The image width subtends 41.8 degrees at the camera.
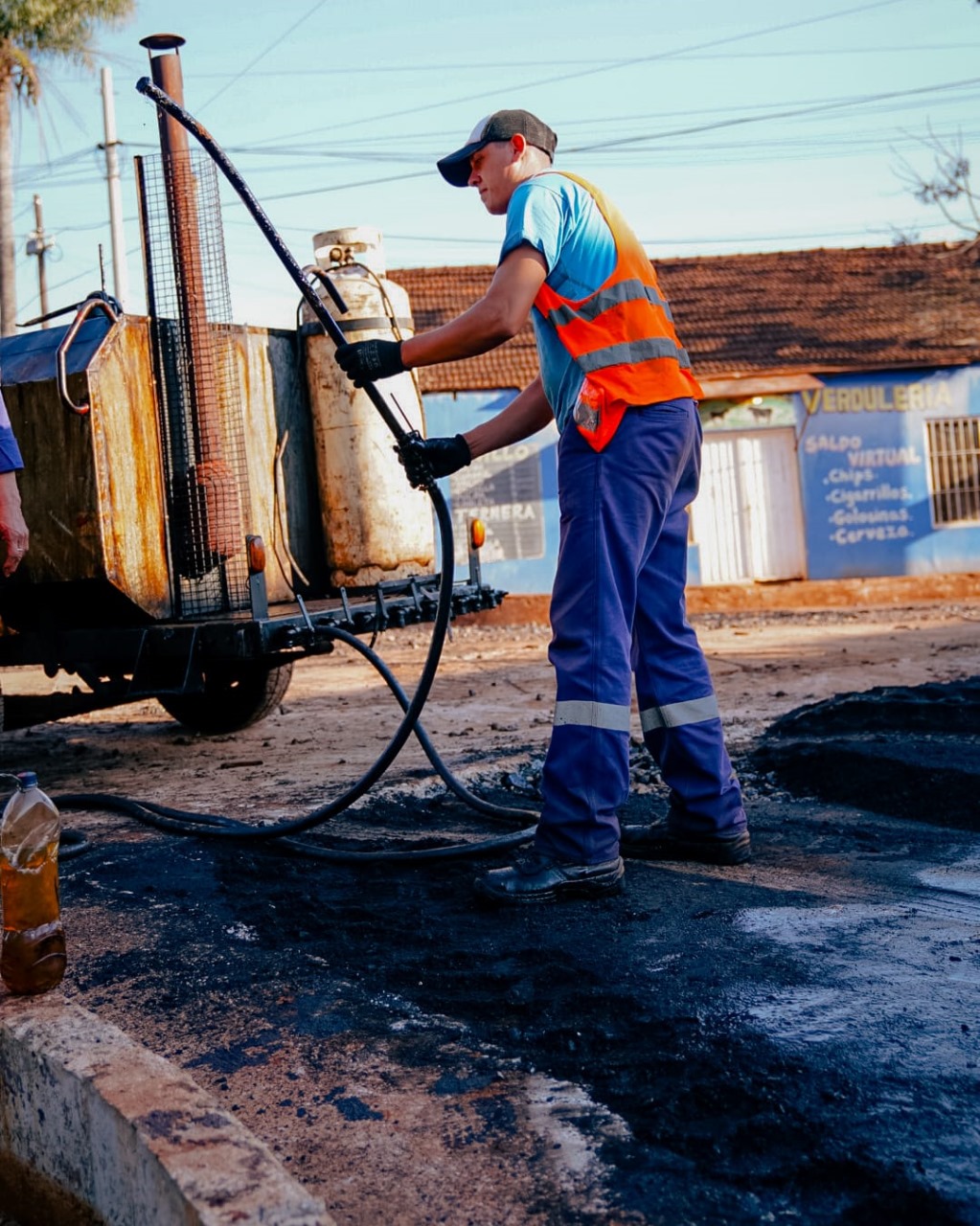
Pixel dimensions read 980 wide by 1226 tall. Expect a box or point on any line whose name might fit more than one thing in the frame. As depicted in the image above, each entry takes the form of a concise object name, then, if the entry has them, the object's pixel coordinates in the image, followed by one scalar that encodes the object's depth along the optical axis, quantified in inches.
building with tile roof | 685.9
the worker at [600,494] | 127.8
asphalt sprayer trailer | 217.5
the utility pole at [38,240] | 1406.3
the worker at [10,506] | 160.6
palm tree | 797.9
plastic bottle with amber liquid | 108.3
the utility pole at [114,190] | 797.9
